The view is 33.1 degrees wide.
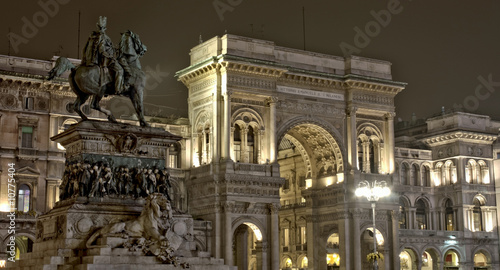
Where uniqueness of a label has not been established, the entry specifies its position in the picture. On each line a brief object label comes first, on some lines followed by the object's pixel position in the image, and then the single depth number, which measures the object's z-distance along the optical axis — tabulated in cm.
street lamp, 4106
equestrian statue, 2786
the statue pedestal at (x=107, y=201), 2534
